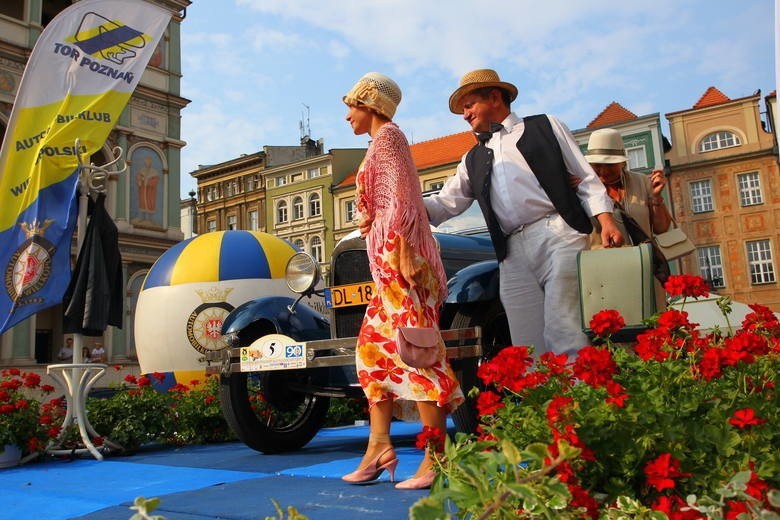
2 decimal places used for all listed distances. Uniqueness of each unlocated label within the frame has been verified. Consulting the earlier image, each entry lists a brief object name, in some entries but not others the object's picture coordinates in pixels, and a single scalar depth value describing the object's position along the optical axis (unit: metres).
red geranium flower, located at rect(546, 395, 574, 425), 1.82
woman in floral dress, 3.05
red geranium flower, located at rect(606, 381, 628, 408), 1.86
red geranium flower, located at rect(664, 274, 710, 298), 2.74
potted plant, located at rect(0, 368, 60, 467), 5.21
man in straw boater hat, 3.22
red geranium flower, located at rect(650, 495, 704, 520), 1.63
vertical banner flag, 5.72
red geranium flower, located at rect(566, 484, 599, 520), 1.70
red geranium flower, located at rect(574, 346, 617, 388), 2.03
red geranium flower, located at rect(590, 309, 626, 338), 2.46
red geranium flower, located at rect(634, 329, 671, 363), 2.37
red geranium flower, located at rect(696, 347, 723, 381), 2.09
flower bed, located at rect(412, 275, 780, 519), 1.46
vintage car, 3.97
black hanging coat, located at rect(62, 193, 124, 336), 5.64
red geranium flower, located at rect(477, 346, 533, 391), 2.15
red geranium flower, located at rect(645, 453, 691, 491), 1.65
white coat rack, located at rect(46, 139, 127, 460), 5.50
